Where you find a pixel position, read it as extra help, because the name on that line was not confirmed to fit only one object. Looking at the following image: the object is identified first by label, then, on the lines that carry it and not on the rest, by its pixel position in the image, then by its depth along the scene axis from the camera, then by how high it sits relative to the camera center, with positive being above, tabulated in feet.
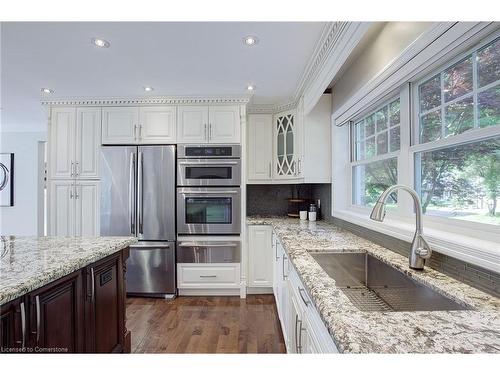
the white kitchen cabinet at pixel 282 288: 6.13 -2.73
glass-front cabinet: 10.39 +1.80
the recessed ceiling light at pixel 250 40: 6.30 +3.68
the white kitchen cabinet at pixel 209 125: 10.37 +2.58
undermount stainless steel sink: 3.59 -1.65
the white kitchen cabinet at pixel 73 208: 10.53 -0.74
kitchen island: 3.42 -1.69
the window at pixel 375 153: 6.32 +1.01
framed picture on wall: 15.78 +0.72
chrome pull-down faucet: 3.84 -0.74
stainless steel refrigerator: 10.07 -0.72
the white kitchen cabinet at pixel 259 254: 10.46 -2.61
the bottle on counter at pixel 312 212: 10.43 -0.93
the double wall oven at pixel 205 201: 10.21 -0.46
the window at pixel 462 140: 3.74 +0.79
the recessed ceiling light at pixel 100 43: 6.46 +3.71
